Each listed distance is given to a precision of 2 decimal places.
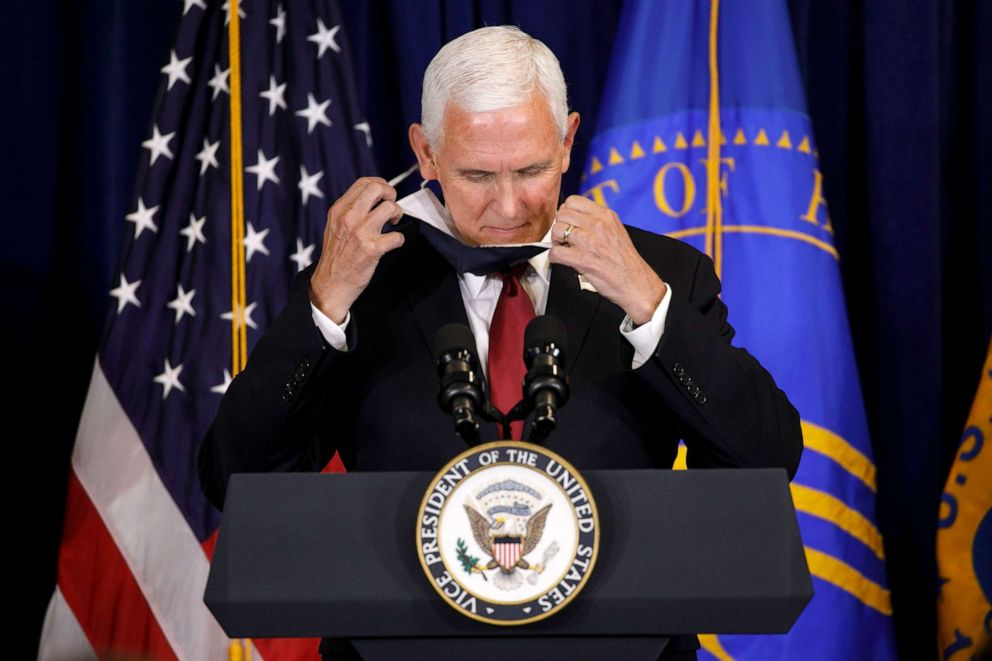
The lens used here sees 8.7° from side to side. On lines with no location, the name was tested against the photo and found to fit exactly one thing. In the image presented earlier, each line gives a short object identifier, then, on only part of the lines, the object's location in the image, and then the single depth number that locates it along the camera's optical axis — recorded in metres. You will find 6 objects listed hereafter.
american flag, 17.03
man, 12.08
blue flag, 16.07
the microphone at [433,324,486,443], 11.59
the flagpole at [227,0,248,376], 17.21
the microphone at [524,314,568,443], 11.59
